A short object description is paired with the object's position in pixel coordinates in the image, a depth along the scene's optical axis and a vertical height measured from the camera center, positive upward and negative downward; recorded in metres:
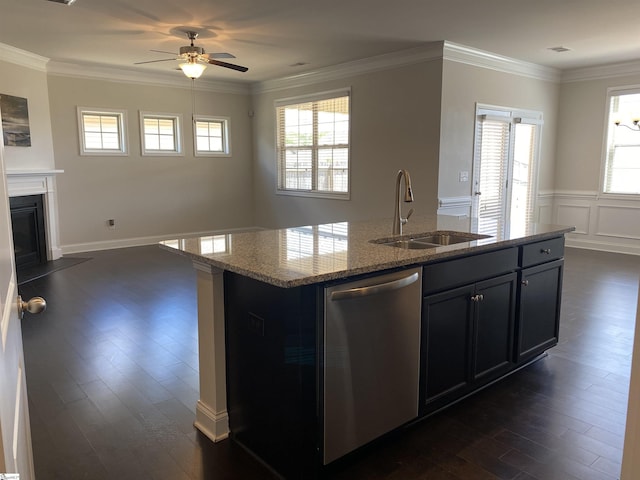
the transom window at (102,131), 7.17 +0.61
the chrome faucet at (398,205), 2.80 -0.20
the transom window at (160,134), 7.79 +0.63
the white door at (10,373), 0.82 -0.41
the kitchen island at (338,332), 1.97 -0.76
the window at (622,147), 7.08 +0.40
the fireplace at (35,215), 6.07 -0.59
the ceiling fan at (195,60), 5.00 +1.17
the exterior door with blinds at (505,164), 6.63 +0.13
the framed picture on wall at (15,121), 5.91 +0.63
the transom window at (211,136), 8.43 +0.63
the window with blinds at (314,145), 7.41 +0.45
